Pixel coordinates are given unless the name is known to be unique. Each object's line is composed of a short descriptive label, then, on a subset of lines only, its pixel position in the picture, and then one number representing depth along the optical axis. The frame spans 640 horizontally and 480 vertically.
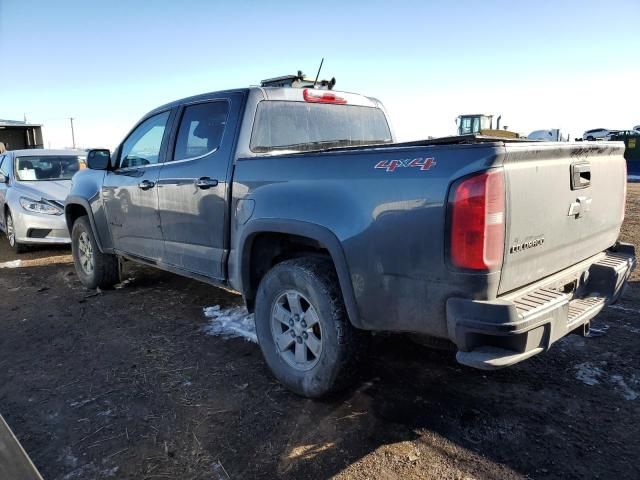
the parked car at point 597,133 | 27.96
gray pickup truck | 2.25
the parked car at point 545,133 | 29.05
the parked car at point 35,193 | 7.77
